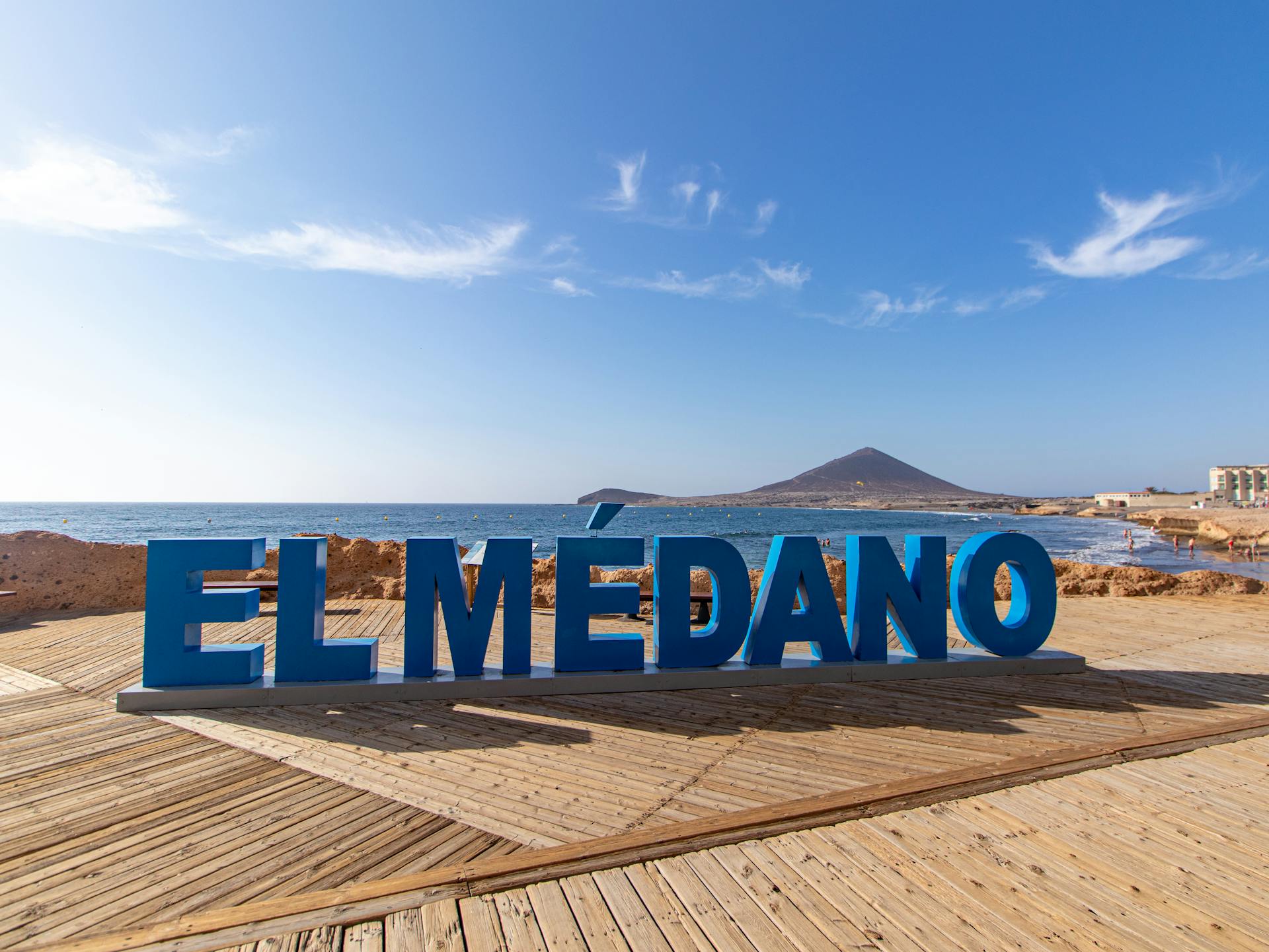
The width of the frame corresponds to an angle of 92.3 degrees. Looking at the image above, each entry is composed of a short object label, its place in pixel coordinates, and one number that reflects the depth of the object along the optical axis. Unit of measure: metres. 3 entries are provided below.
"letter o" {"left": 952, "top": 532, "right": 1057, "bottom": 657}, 7.81
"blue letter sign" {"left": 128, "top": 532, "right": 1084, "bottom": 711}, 6.52
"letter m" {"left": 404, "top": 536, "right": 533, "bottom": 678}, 6.84
